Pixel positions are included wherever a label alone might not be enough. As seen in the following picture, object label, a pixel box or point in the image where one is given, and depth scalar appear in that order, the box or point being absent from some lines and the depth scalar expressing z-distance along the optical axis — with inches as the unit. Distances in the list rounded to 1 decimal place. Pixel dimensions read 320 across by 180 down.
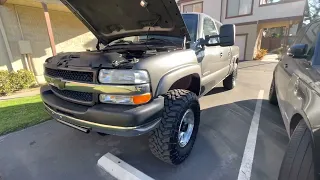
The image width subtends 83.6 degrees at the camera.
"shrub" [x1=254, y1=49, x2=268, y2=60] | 561.6
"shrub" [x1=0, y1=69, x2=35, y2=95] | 221.1
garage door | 564.1
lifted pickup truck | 65.4
